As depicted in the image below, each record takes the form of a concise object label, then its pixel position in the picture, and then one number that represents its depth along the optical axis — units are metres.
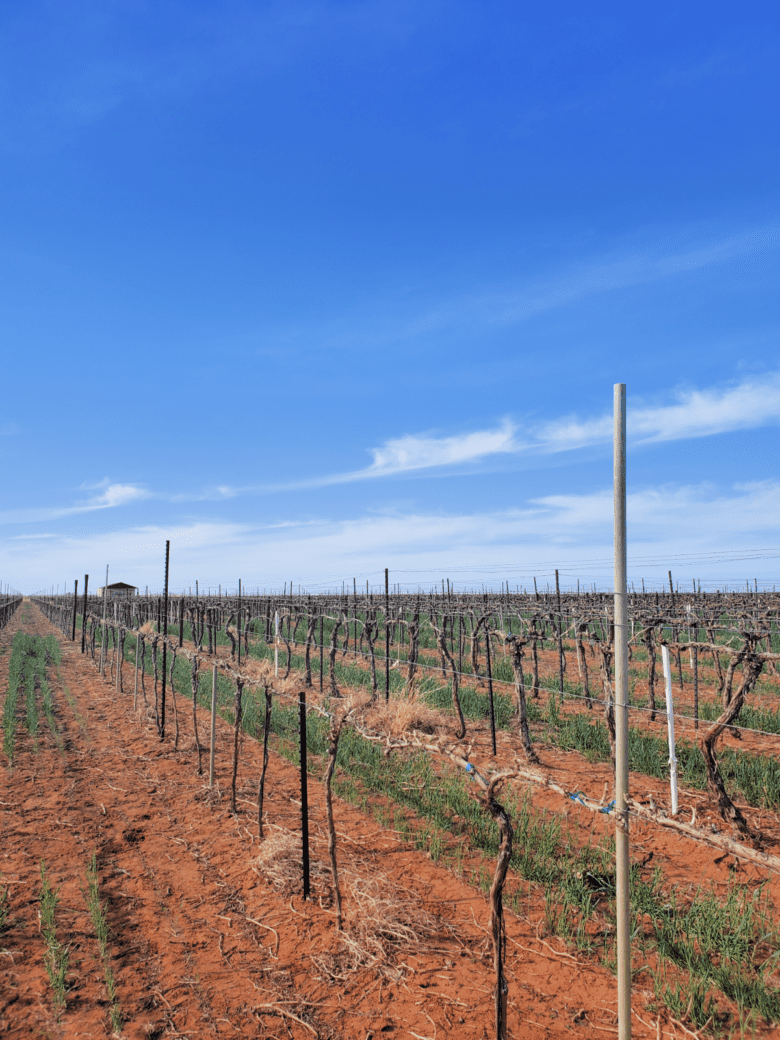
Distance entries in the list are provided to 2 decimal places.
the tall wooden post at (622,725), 3.27
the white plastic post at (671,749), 7.80
